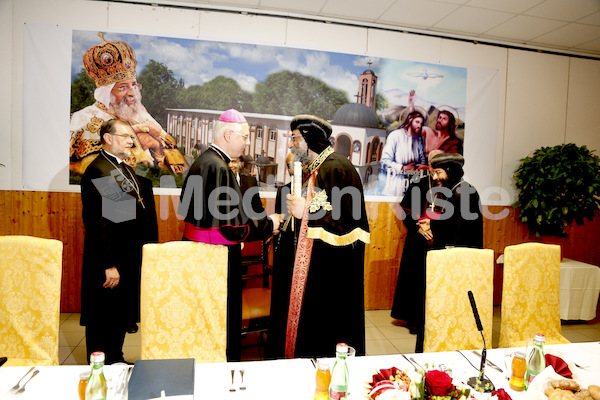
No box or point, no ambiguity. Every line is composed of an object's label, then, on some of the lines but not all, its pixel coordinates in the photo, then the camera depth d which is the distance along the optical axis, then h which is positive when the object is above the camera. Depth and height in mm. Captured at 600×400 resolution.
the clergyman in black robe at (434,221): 3498 -306
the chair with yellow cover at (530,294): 2174 -598
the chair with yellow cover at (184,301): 1788 -593
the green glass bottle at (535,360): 1356 -611
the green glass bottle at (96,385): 1099 -615
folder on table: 1156 -649
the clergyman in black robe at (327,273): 2492 -593
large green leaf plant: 3951 +84
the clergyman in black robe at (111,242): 2641 -486
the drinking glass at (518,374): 1376 -666
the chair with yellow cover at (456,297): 1984 -578
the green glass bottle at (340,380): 1189 -618
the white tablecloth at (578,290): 3932 -1009
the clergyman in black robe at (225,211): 2385 -197
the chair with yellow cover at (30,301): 1727 -587
